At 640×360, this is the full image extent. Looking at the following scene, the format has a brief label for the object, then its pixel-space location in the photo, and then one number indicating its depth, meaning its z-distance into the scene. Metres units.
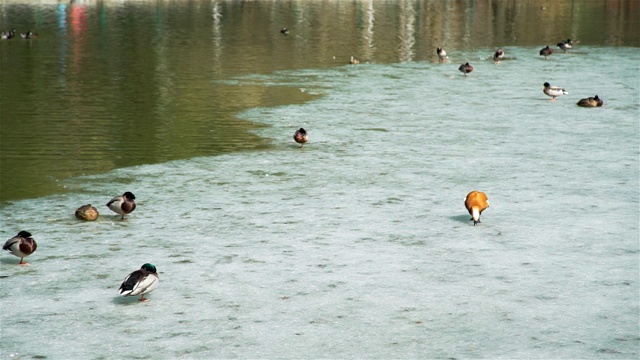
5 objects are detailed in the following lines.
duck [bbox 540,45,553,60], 31.72
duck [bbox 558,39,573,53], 33.88
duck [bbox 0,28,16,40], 40.66
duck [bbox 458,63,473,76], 26.70
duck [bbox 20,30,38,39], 40.72
